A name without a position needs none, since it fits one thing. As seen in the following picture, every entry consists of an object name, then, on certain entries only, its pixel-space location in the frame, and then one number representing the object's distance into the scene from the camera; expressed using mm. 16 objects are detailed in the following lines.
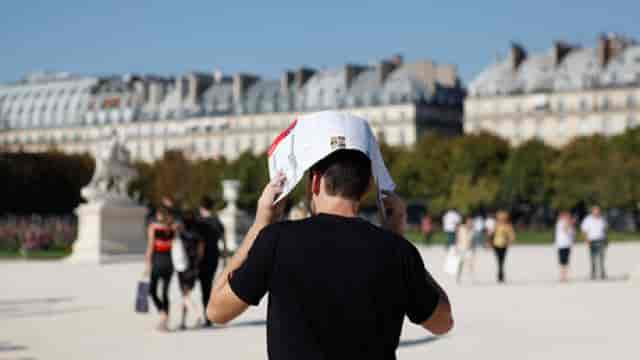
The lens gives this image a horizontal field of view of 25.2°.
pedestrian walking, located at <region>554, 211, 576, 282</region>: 25250
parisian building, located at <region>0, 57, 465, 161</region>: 113438
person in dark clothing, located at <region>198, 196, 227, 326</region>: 15586
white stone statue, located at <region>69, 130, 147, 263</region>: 33594
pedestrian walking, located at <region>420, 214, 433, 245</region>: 46969
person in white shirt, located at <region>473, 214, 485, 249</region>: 43334
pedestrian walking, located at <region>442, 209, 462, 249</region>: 33925
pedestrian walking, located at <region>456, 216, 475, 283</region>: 24588
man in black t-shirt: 4305
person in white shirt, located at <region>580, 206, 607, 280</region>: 26000
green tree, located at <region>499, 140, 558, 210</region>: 84062
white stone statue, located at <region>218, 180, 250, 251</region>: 41406
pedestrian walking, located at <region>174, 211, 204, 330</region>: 15180
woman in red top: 15000
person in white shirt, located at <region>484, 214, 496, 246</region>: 40925
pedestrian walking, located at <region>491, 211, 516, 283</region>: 24922
